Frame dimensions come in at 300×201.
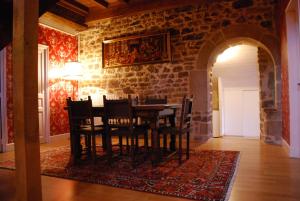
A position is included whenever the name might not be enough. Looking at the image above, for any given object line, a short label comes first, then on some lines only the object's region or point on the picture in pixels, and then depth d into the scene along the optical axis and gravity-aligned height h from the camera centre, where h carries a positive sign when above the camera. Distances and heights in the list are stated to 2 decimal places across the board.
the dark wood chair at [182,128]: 3.02 -0.31
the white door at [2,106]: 4.14 +0.02
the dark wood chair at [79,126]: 3.15 -0.28
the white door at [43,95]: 5.00 +0.26
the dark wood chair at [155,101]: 4.10 +0.07
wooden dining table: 2.92 -0.13
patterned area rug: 2.14 -0.78
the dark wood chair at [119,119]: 2.90 -0.17
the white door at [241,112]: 7.02 -0.26
